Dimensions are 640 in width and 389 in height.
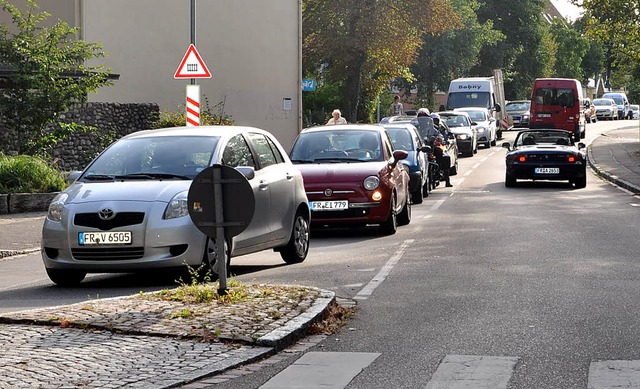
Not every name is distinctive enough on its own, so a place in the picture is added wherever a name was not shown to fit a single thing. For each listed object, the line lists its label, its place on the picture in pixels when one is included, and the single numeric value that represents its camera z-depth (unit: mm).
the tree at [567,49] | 139000
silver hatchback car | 12352
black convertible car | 30828
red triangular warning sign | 22516
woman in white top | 30427
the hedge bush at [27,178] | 22453
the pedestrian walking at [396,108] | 42959
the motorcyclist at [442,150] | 30656
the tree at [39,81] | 25250
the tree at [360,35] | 56625
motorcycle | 30094
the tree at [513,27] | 103062
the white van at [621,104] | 103950
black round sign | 10195
